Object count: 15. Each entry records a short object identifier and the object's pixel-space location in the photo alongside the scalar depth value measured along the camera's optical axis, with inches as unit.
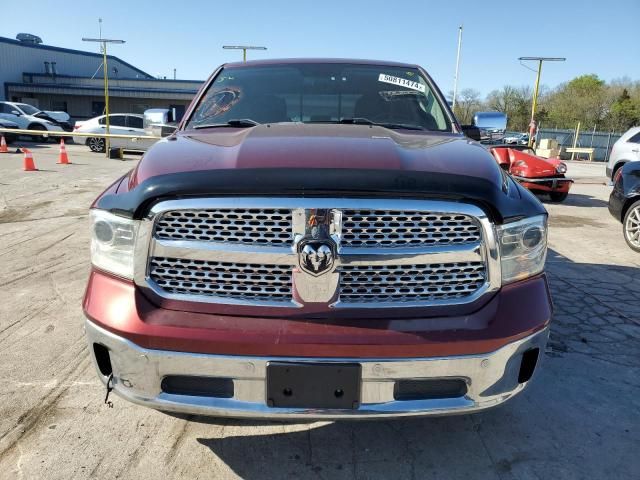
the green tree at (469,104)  2066.4
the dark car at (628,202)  247.7
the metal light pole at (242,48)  812.1
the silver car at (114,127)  751.7
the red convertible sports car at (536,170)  372.8
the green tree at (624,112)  1686.8
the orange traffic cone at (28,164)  468.8
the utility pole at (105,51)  660.4
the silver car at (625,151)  384.5
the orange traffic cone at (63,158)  552.8
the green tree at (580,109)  1798.7
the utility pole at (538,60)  799.6
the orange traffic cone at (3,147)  658.6
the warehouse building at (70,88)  1473.9
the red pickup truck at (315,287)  67.4
